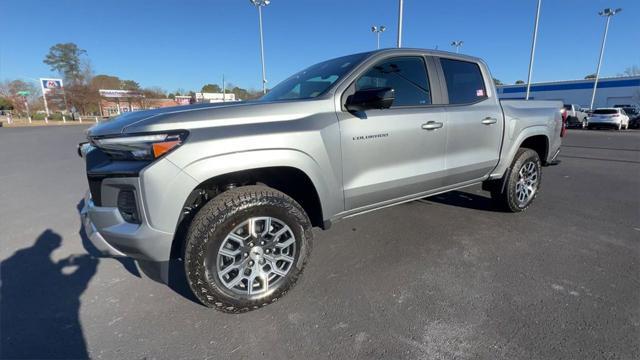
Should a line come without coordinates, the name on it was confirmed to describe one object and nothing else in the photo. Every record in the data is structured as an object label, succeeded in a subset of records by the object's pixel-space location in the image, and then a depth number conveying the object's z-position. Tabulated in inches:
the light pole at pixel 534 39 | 1127.4
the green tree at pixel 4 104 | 2256.4
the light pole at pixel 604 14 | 1444.4
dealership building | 1611.7
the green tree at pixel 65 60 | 2559.1
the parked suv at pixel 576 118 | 957.1
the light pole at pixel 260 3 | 1061.1
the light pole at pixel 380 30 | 1325.3
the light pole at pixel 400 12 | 609.1
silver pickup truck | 79.3
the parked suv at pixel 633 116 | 948.3
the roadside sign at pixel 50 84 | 1979.6
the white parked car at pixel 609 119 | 866.1
